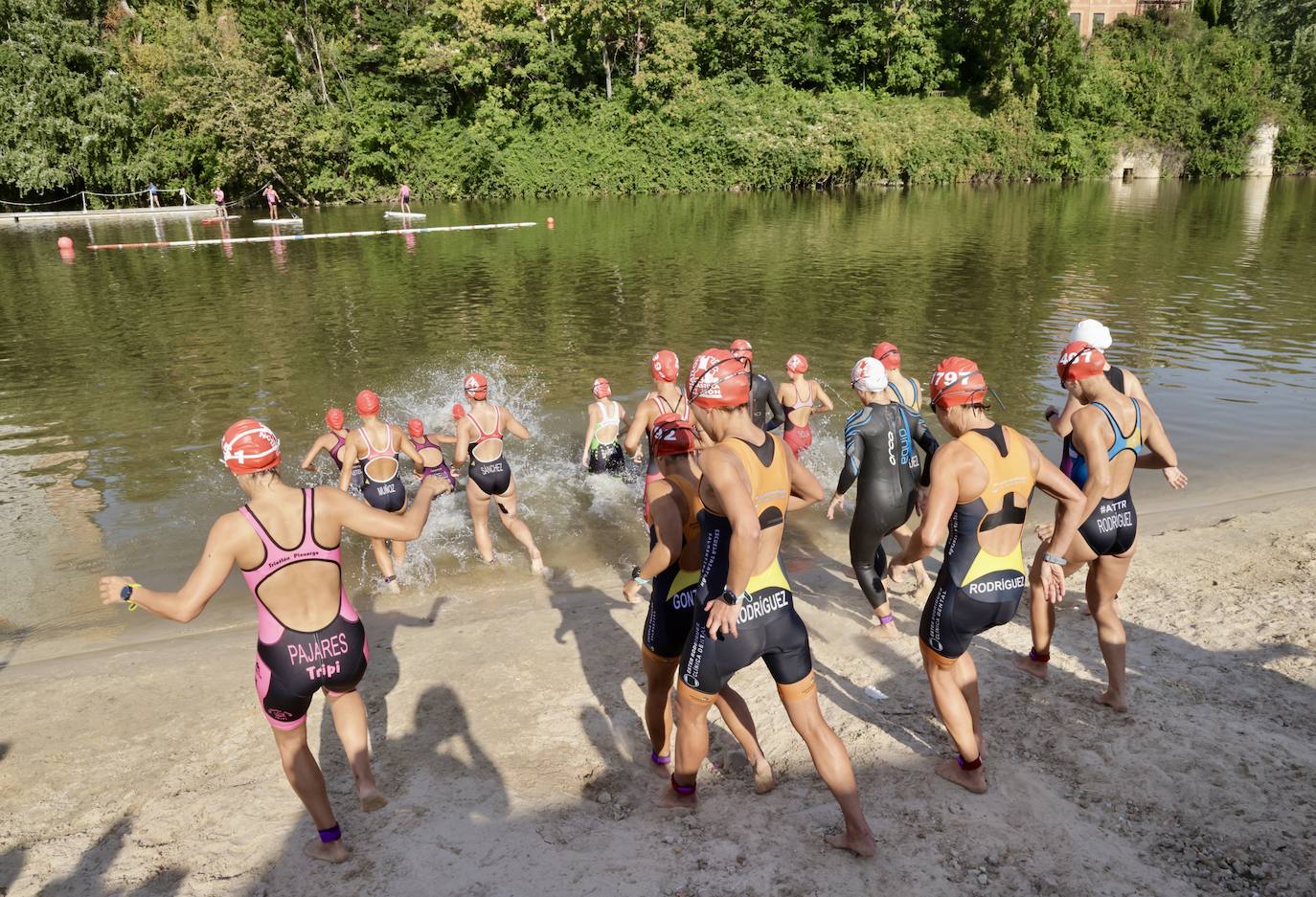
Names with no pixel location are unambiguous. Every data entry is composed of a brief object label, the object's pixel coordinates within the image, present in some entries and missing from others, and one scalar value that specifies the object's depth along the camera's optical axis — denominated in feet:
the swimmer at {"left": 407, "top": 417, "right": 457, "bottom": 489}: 22.98
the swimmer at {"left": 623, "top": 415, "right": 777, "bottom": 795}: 13.66
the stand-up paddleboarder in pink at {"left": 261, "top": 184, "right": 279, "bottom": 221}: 143.04
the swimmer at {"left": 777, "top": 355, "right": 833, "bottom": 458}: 29.53
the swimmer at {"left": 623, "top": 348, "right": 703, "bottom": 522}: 25.36
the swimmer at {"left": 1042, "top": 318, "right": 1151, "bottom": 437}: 17.85
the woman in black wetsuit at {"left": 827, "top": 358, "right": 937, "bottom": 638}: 21.43
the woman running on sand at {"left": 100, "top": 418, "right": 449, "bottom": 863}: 12.62
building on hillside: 215.31
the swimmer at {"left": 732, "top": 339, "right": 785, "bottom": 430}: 28.89
